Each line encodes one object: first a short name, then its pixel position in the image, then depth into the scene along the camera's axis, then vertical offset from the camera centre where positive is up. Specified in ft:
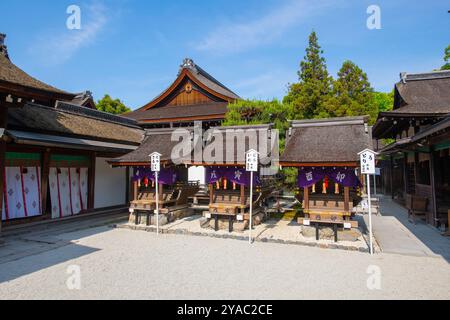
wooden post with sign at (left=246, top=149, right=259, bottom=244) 31.22 +1.23
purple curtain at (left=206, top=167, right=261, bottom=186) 36.63 -0.38
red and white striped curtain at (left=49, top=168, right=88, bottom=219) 41.28 -2.43
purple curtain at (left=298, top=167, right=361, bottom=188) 30.63 -0.62
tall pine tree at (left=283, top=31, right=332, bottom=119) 80.84 +24.60
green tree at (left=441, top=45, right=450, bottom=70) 92.35 +37.33
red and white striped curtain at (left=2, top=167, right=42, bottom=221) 35.42 -2.27
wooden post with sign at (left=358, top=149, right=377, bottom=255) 26.57 +0.85
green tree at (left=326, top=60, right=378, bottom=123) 78.59 +23.14
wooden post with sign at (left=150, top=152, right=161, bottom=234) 35.91 +1.36
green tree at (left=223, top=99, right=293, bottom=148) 54.80 +11.70
